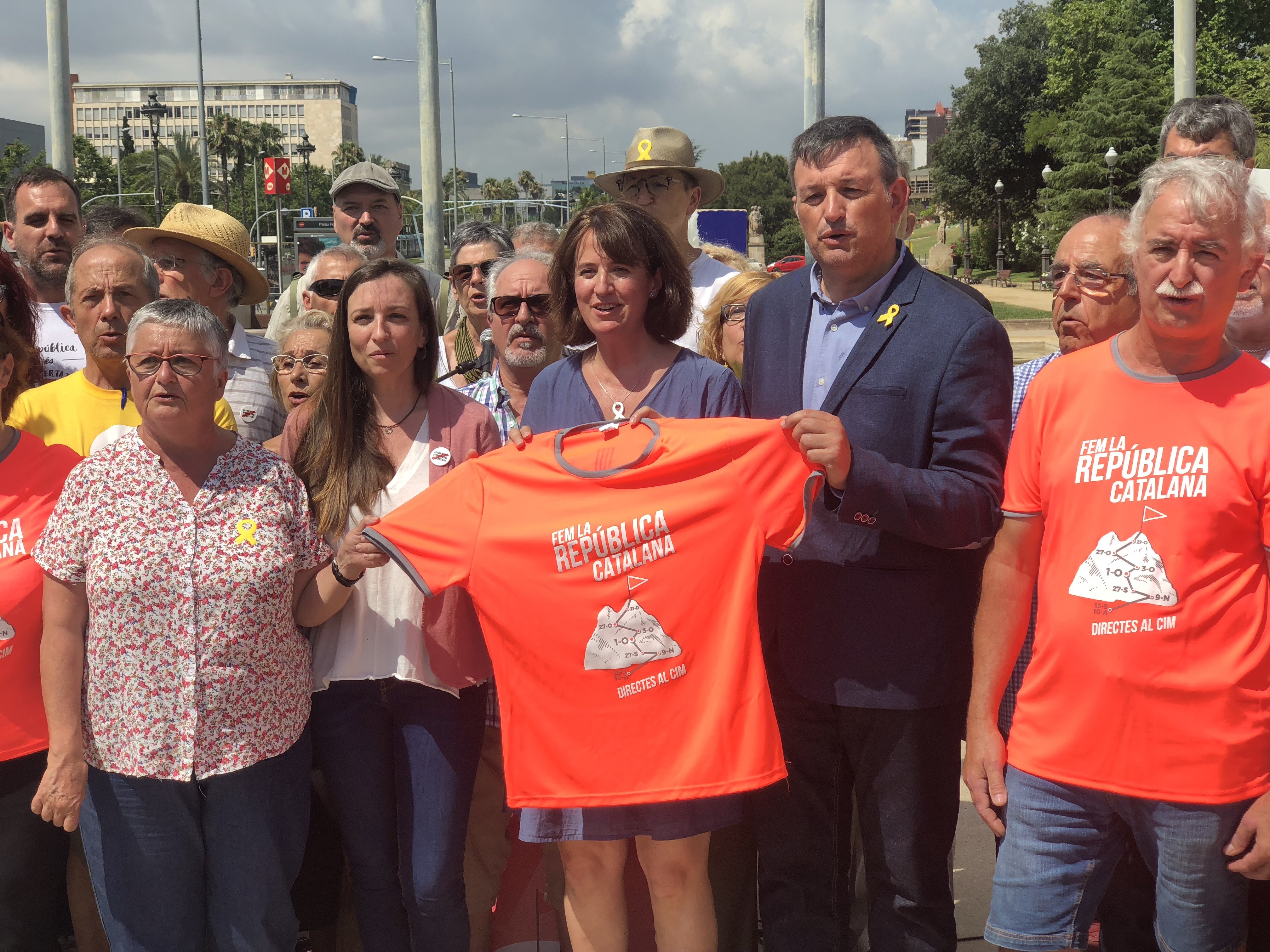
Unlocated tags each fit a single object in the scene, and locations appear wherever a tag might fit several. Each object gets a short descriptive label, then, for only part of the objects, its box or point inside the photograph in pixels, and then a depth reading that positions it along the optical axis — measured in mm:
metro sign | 46375
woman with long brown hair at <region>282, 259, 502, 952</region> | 3547
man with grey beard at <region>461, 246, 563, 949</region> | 4164
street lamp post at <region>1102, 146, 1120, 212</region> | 36531
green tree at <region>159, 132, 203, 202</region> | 99188
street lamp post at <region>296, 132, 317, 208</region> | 56625
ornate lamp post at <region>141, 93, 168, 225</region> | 28391
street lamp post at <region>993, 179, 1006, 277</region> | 60812
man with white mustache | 2693
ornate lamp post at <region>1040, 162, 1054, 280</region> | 48594
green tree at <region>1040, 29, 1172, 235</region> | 46906
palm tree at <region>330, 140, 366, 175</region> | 121625
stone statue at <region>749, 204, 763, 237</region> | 22719
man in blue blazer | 3195
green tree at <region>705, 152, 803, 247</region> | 95125
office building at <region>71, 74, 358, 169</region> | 190375
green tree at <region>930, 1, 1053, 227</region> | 65750
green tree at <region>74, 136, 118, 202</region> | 85625
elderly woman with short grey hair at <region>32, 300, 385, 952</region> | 3213
